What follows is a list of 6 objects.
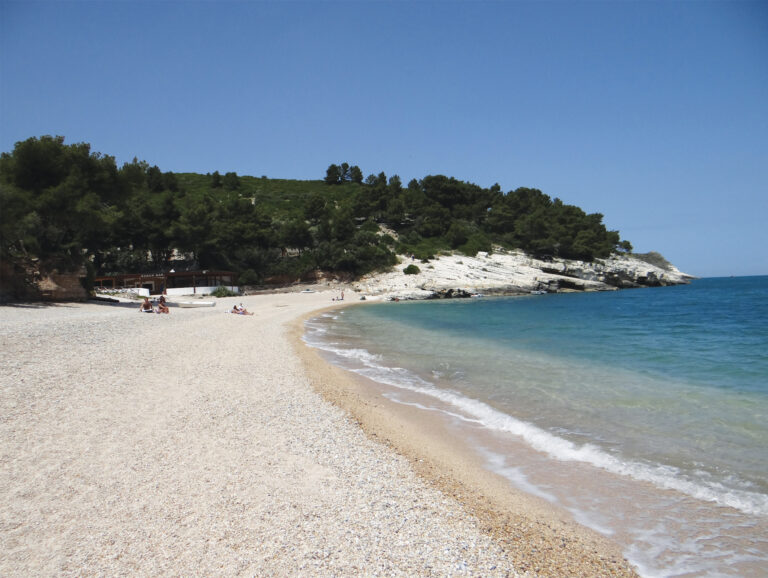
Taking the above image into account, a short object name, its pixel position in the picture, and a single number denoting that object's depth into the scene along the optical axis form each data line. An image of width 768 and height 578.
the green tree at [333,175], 102.88
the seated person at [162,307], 22.58
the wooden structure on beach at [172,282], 41.66
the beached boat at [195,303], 30.91
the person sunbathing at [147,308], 22.00
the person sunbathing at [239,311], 26.20
